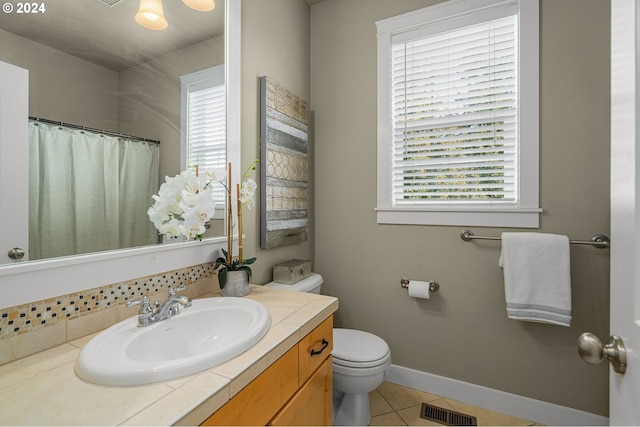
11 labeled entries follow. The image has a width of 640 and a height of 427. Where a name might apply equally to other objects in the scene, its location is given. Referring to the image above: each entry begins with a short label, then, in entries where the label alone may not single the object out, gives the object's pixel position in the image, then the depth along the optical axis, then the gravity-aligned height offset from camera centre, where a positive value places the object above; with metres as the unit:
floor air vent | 1.65 -1.17
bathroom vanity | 0.58 -0.39
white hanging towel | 1.51 -0.36
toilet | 1.51 -0.81
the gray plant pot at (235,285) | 1.29 -0.33
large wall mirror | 0.84 +0.43
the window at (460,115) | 1.66 +0.56
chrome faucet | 0.95 -0.33
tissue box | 1.76 -0.38
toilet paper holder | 1.87 -0.48
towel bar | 1.49 -0.17
